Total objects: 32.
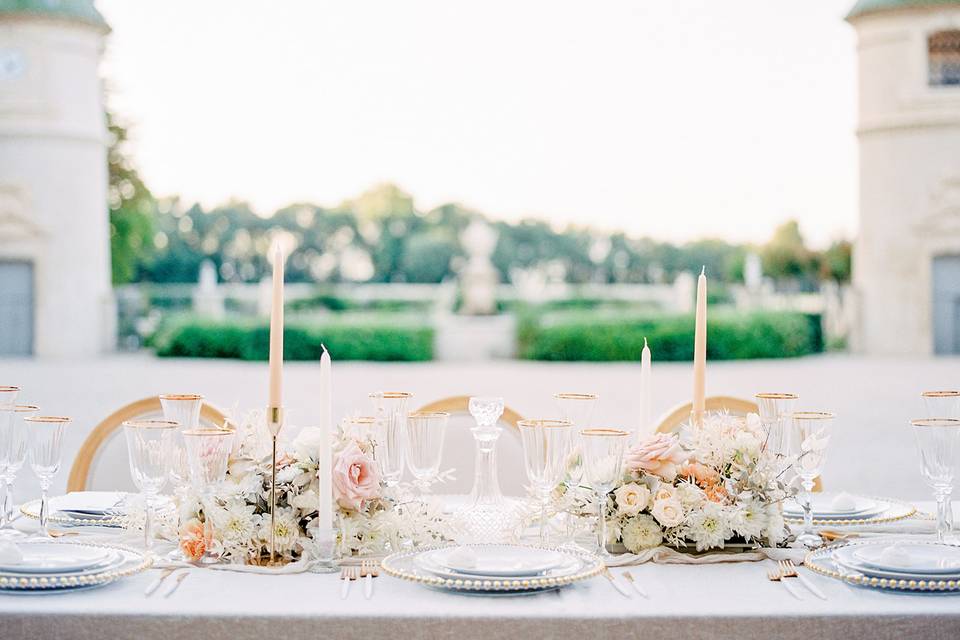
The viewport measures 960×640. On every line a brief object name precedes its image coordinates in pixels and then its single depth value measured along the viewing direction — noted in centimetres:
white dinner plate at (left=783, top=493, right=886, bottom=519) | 197
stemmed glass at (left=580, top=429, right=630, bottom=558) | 157
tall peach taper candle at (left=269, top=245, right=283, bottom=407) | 155
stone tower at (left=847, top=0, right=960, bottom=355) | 1564
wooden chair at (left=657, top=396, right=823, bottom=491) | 246
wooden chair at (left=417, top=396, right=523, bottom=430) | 244
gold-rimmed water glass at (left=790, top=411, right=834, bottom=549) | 171
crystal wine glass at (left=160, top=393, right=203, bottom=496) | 162
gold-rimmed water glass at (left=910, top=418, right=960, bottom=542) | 163
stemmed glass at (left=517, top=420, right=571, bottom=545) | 159
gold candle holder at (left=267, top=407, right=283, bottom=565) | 154
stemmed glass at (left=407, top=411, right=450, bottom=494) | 169
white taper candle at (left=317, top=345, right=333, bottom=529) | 156
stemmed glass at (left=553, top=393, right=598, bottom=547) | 171
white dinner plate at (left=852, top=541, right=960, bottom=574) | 149
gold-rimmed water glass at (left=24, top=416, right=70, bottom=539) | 170
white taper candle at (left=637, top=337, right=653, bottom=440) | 188
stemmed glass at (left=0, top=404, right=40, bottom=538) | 171
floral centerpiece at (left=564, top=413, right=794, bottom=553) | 166
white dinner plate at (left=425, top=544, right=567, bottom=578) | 148
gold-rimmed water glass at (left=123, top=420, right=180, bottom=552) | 159
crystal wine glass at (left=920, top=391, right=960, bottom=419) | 176
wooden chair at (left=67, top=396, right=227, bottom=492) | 231
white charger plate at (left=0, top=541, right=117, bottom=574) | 149
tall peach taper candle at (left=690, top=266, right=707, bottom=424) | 184
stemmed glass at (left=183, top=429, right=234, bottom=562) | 156
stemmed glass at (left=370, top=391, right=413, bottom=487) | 173
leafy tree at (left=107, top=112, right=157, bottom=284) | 1805
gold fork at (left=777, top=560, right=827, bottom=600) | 146
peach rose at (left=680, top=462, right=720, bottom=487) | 171
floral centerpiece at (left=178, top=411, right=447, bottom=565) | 161
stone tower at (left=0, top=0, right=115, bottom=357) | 1527
